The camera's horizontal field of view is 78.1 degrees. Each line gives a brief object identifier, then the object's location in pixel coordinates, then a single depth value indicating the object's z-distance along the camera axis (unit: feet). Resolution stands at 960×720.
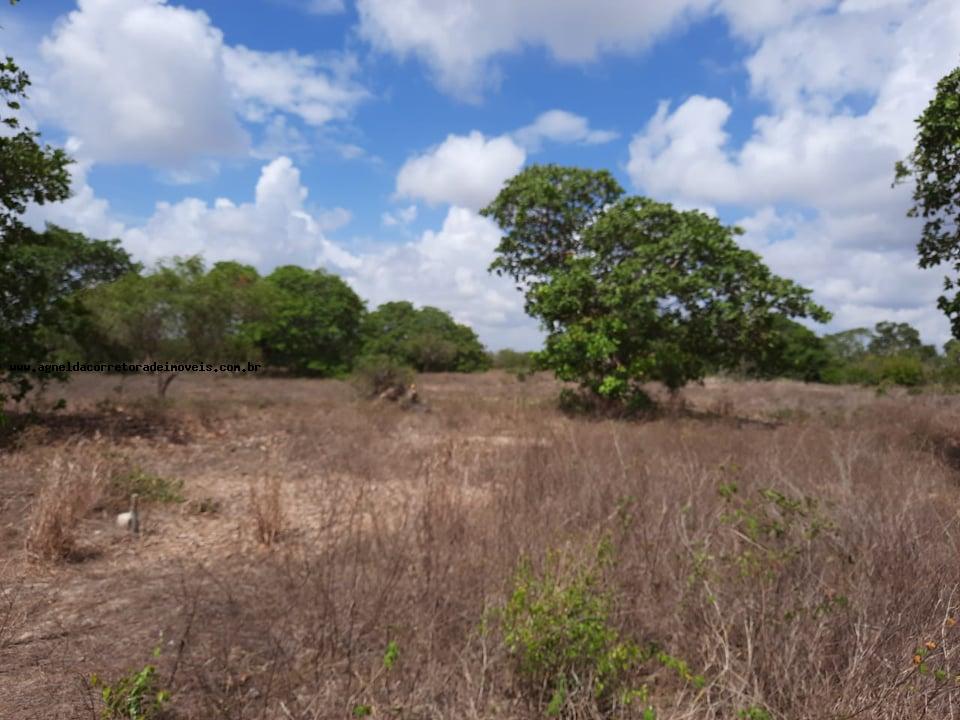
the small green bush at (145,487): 18.30
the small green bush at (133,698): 7.00
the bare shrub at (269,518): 14.62
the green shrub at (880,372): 77.82
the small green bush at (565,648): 7.45
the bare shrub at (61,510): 13.12
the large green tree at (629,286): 37.70
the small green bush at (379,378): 46.68
